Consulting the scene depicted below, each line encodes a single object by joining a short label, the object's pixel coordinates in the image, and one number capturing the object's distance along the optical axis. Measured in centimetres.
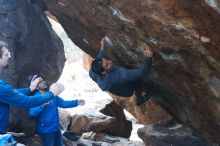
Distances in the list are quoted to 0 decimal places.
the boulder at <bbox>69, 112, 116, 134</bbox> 1192
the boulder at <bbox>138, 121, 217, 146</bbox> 1048
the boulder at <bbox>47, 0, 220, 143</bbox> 613
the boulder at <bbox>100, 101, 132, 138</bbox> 1277
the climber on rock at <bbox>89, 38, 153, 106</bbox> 759
